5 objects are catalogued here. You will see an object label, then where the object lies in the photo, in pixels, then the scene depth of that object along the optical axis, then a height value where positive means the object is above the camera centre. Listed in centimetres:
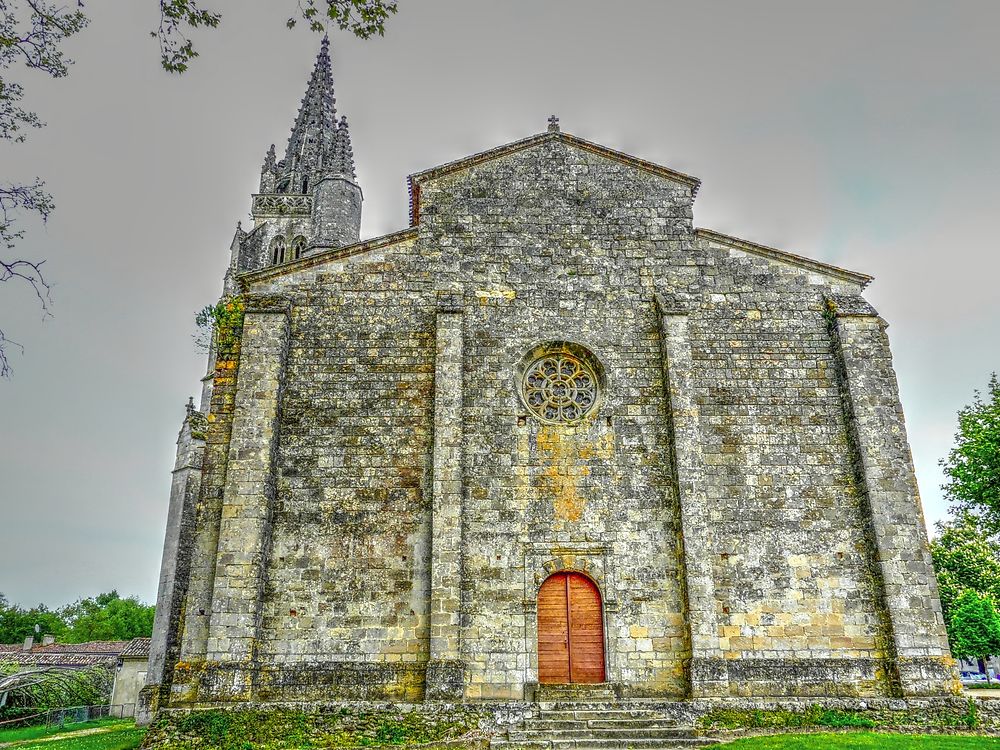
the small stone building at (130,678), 2648 -219
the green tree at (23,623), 5372 -22
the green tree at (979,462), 2061 +430
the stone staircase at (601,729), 1036 -170
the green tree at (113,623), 5884 -34
